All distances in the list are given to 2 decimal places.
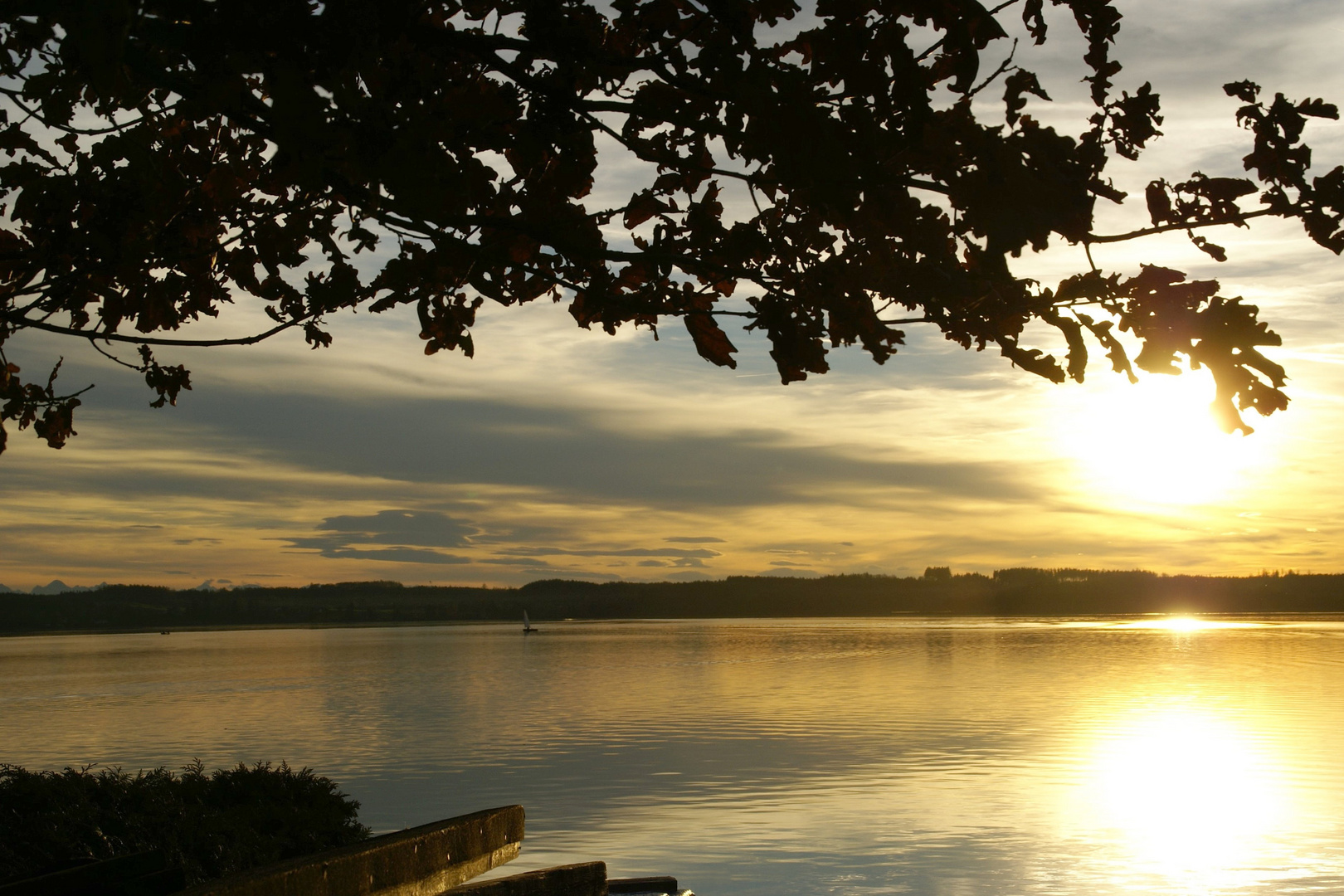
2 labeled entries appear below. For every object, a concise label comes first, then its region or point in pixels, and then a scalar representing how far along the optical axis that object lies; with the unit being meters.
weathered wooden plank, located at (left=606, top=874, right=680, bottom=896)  8.85
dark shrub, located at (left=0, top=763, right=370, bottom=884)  9.27
